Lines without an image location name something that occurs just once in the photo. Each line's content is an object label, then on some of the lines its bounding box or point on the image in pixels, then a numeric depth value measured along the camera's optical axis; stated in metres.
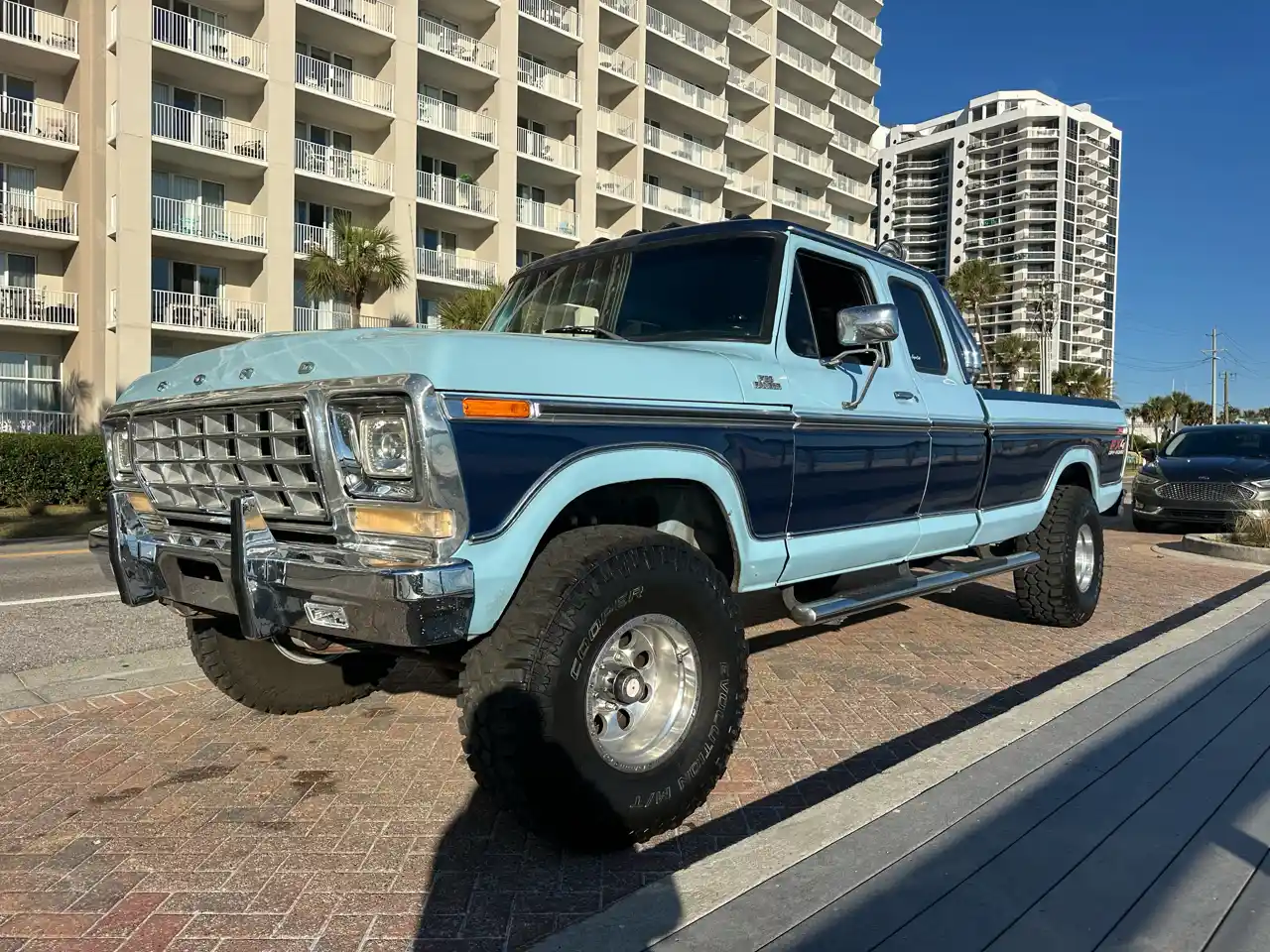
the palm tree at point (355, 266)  24.33
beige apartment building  24.50
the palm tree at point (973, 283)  54.16
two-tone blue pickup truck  2.74
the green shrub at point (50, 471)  18.05
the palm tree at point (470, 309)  24.47
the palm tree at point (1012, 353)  64.31
